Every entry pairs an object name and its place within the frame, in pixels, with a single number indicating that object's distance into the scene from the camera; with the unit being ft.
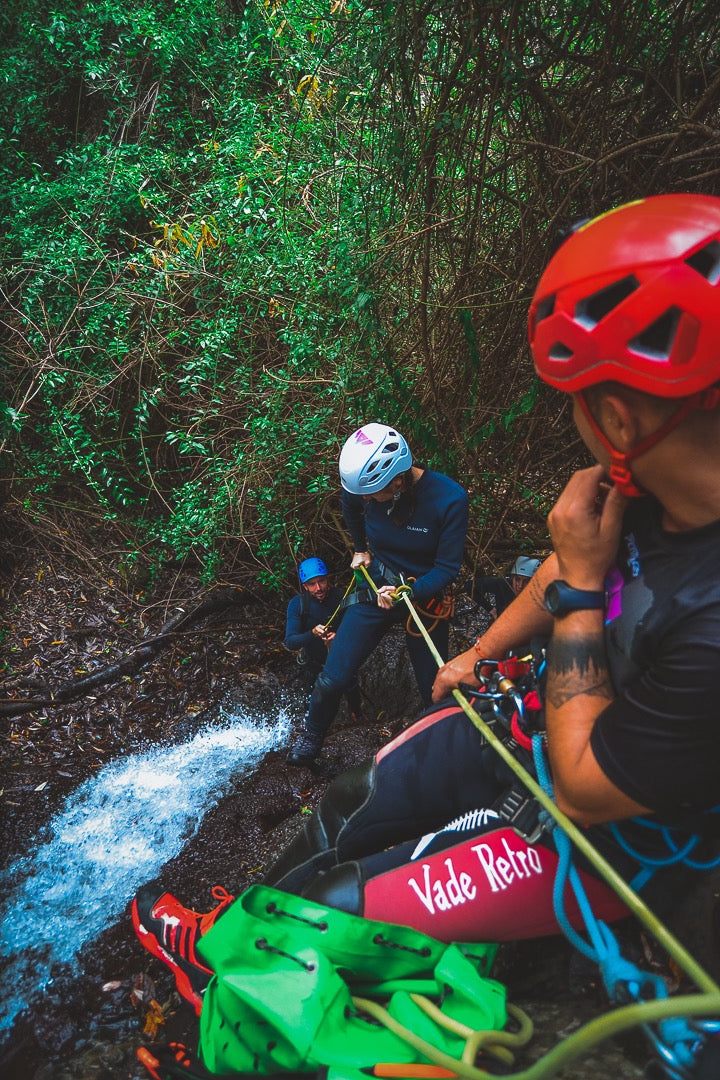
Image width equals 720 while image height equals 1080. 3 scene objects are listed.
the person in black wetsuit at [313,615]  15.02
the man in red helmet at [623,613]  3.76
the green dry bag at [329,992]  4.52
